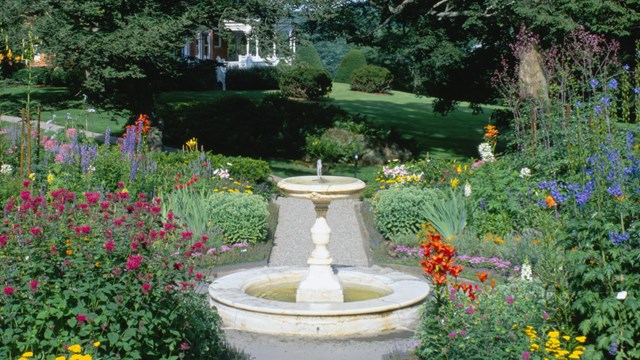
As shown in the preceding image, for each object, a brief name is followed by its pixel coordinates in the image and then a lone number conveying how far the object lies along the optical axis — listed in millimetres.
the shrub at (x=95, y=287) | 5012
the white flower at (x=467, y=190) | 11805
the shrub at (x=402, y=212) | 11555
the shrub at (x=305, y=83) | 32688
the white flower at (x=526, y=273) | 7438
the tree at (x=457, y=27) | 16297
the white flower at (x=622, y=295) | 5266
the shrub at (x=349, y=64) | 46469
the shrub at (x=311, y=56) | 45469
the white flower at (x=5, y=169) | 11430
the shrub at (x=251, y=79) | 37844
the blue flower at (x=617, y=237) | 5398
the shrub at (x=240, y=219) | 11148
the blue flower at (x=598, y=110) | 7239
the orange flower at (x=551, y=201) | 6949
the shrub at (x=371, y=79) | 39938
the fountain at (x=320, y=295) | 7215
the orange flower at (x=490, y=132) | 14095
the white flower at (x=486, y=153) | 13266
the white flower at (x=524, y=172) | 11352
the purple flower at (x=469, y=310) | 5719
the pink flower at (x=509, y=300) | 5883
